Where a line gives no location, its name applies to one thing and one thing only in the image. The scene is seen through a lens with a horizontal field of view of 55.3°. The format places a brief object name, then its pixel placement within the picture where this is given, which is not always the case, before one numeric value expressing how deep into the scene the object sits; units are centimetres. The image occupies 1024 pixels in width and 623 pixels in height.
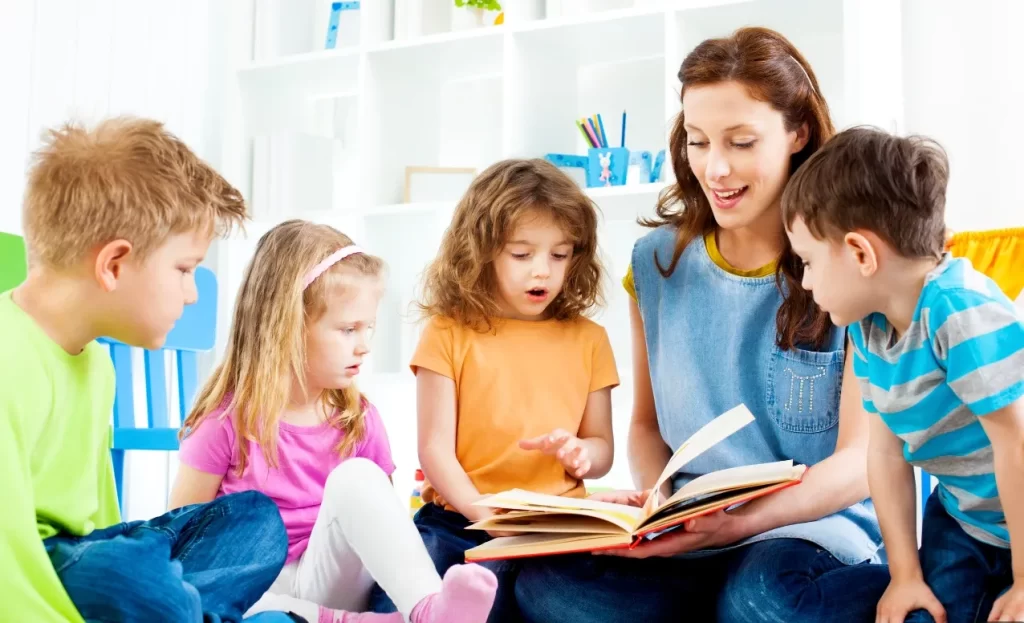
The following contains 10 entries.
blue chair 200
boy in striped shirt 91
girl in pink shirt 119
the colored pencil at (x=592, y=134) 226
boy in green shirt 90
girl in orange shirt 143
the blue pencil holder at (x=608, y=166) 219
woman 109
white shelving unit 215
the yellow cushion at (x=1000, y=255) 148
